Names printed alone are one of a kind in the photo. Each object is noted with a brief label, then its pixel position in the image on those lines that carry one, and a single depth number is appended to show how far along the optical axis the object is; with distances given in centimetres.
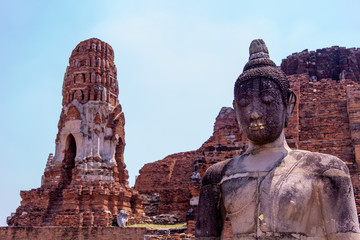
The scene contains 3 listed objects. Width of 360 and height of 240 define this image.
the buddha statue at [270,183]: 279
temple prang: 1783
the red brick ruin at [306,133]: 1344
